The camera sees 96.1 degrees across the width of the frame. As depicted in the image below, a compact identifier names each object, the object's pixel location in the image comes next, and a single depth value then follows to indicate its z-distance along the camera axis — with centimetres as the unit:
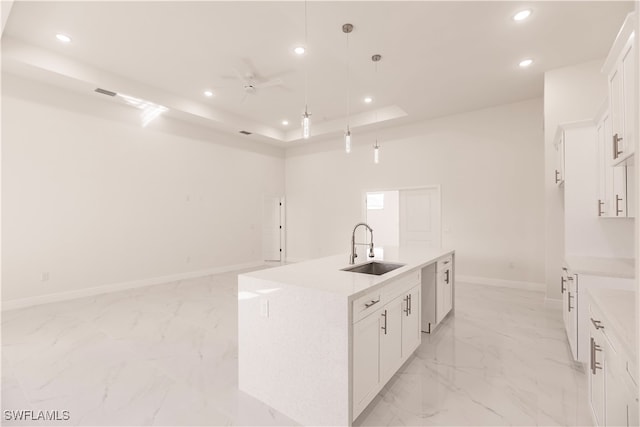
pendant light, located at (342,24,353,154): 304
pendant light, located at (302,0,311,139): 239
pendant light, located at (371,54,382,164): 381
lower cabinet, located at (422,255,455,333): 320
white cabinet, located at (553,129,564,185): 323
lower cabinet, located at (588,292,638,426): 113
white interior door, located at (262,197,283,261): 830
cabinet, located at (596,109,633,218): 242
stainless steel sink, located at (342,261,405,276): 269
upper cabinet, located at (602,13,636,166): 166
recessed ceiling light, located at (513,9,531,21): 298
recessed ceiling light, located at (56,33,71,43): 359
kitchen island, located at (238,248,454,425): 169
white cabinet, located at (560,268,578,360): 251
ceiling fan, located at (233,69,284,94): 443
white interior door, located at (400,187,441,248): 609
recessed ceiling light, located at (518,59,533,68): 391
